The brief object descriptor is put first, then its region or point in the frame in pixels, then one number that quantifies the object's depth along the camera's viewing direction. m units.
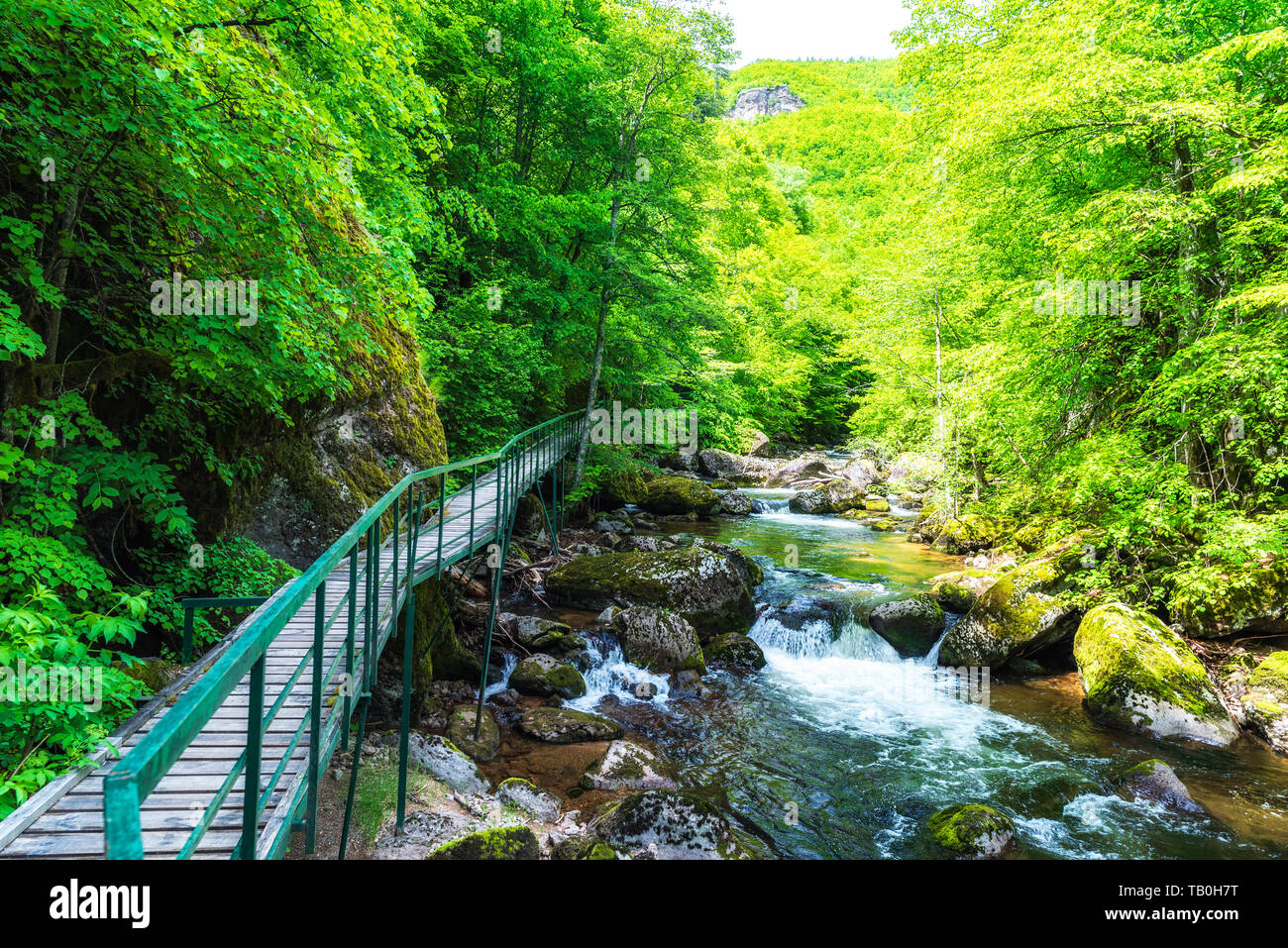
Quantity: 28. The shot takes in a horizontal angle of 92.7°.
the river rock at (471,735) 6.78
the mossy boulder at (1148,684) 7.52
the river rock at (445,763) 6.08
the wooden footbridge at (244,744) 1.56
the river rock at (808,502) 20.84
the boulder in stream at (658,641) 9.23
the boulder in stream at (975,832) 5.58
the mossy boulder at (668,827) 5.19
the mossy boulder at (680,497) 18.52
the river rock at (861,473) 25.27
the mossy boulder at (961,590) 11.24
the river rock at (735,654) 9.80
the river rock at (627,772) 6.38
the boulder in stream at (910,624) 10.29
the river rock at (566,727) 7.28
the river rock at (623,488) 18.36
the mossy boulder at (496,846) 4.62
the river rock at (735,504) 19.42
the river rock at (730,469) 25.75
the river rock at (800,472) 25.34
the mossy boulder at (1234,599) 8.41
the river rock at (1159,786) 6.25
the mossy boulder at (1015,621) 9.48
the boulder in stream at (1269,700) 7.28
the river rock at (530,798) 5.79
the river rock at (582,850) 4.91
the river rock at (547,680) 8.37
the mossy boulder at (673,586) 10.59
